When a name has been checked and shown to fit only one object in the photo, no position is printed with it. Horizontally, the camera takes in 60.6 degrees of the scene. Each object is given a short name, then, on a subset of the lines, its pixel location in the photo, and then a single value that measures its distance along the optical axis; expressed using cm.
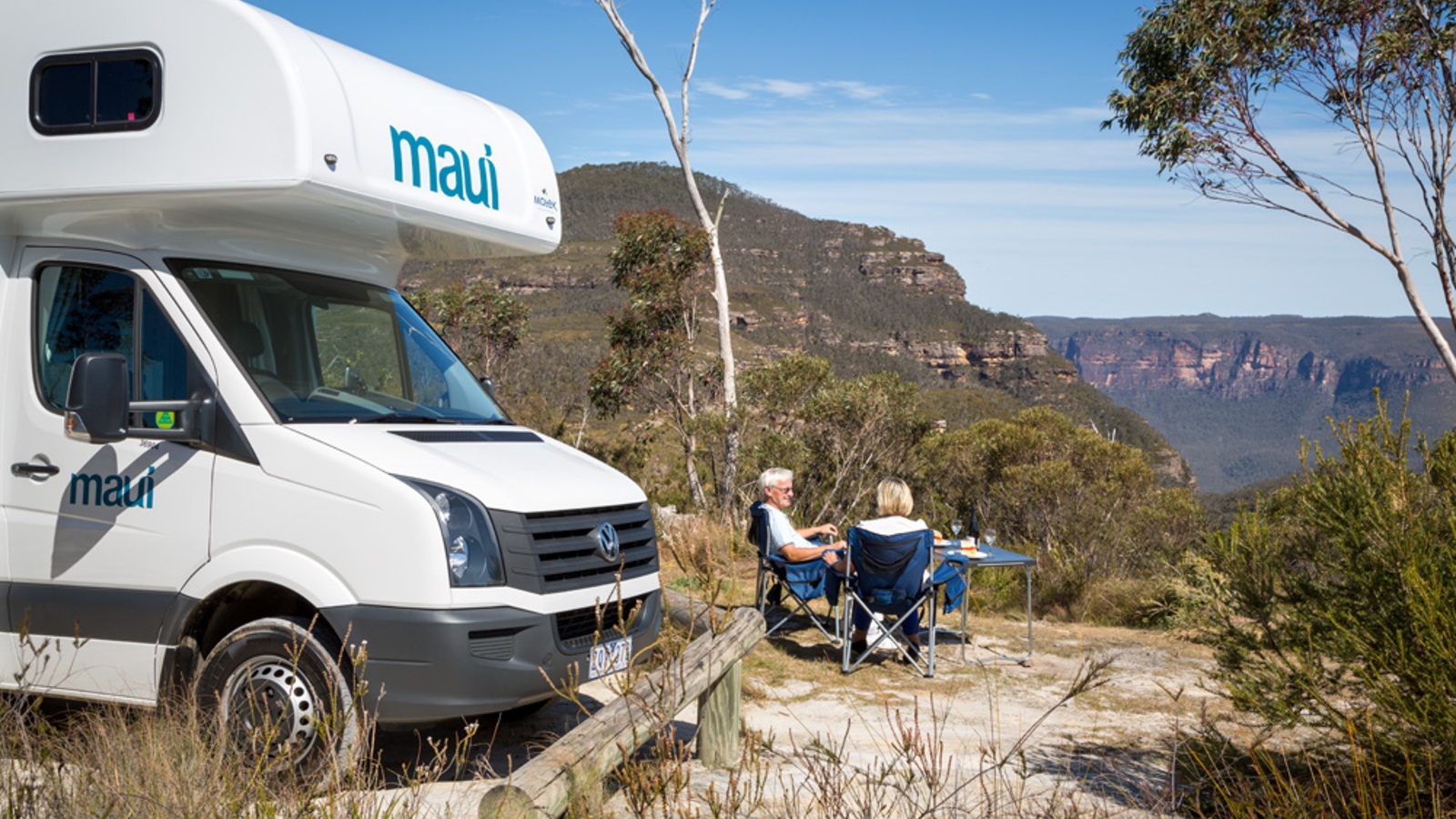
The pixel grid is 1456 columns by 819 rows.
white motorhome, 440
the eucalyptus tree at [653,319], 1870
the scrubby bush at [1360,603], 392
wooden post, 525
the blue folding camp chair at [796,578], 783
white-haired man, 775
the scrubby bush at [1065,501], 1219
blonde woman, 775
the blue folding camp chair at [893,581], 731
